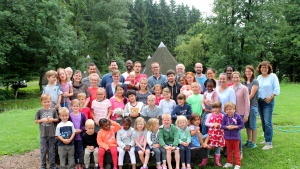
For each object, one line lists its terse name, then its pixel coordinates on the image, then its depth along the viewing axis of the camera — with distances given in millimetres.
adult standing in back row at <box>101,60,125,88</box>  7151
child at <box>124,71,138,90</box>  6946
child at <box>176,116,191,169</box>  5334
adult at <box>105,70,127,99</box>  6559
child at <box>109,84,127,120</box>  5949
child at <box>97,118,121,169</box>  5297
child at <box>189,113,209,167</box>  5639
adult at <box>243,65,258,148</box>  6384
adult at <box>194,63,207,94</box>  7113
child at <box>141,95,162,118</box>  5863
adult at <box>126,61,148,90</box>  7261
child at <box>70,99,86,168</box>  5578
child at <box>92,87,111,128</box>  5883
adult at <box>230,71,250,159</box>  6008
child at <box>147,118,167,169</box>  5316
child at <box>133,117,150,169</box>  5305
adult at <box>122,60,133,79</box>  8043
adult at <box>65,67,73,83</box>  6574
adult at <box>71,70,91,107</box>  6188
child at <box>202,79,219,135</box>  5969
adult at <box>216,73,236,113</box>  5922
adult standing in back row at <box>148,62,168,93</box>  6980
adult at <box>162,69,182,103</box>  6555
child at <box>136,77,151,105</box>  6223
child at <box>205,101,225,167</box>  5633
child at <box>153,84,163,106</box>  6243
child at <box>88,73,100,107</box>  6340
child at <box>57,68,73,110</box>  6223
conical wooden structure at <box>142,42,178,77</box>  25547
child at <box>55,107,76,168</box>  5391
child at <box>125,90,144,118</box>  5866
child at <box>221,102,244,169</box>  5418
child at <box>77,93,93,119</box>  5828
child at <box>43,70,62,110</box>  5995
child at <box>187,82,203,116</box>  6113
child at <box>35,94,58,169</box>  5512
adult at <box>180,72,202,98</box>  6391
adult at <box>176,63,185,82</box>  7348
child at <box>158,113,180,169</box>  5379
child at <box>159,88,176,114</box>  5940
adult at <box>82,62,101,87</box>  7141
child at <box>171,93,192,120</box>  5793
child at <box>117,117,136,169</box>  5316
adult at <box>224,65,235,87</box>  6707
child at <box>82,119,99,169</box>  5391
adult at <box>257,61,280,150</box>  6473
